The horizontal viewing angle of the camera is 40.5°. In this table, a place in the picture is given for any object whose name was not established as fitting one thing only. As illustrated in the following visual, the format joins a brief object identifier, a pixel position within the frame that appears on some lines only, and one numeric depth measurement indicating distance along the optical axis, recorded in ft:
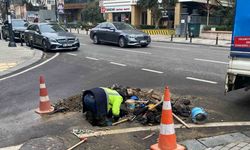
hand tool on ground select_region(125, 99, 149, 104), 20.29
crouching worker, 18.54
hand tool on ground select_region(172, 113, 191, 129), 18.13
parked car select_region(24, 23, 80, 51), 58.70
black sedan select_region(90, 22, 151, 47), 64.54
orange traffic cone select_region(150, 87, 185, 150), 14.70
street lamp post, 68.95
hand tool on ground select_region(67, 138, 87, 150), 15.48
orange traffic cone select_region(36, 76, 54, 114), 21.43
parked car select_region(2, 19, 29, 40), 84.26
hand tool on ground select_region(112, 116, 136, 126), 18.68
